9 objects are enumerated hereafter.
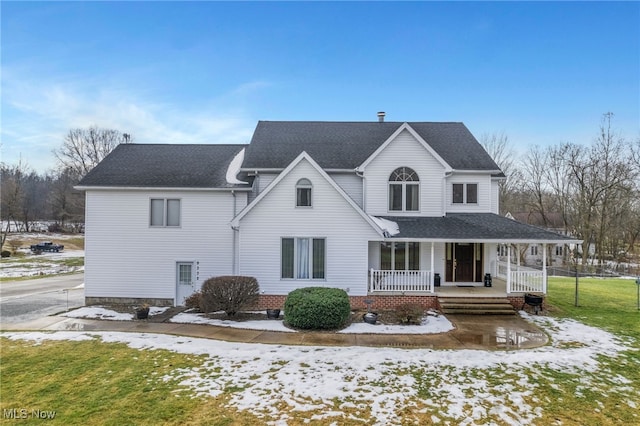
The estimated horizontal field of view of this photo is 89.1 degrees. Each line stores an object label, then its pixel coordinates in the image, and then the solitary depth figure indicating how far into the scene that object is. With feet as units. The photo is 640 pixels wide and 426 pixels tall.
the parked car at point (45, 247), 129.08
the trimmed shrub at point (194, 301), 43.67
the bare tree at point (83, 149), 150.61
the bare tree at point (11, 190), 138.00
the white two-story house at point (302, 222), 44.88
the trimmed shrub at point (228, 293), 40.34
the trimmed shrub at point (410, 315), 38.47
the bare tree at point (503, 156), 135.44
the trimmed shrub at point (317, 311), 36.01
